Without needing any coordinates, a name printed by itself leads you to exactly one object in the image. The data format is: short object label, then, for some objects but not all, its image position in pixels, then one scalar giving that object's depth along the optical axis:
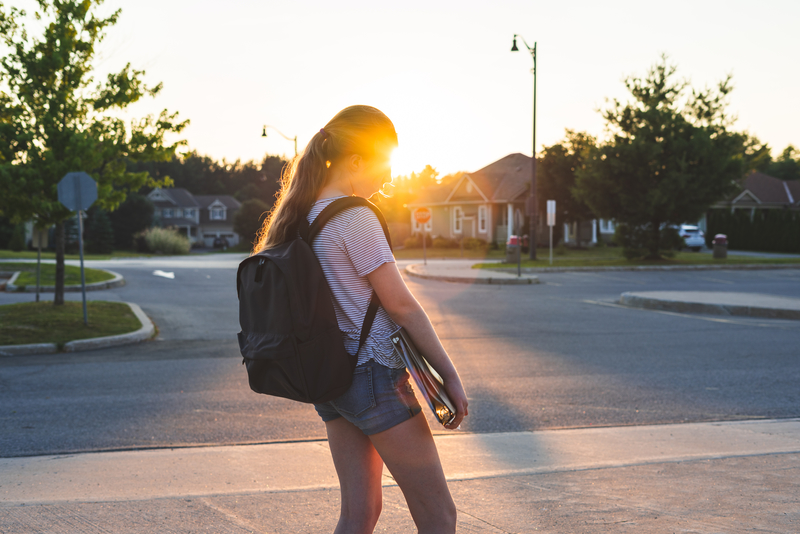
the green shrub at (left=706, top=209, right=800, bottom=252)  43.50
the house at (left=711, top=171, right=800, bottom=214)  56.88
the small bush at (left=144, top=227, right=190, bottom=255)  52.84
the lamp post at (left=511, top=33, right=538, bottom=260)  29.98
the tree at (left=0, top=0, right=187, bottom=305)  11.38
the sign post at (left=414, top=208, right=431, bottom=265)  30.75
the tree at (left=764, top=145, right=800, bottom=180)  88.12
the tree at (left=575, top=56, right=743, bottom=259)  28.59
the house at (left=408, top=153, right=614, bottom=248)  50.31
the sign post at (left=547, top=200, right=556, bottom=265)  28.19
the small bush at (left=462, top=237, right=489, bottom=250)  46.81
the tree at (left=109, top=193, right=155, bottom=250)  60.09
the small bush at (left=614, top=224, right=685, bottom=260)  30.69
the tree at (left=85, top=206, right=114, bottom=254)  53.84
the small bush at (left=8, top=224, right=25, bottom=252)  45.03
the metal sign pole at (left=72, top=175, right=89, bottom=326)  10.82
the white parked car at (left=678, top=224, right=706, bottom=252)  44.31
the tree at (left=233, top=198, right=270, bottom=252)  66.19
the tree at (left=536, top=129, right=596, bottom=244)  41.53
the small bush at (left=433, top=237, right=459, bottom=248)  48.25
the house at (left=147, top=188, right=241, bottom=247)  88.38
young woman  2.07
